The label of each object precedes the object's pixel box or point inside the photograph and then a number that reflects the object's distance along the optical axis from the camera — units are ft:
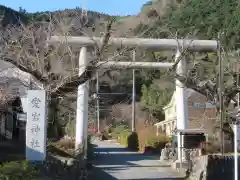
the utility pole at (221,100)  69.41
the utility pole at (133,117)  172.23
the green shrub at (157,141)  127.03
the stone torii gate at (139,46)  78.12
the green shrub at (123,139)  157.79
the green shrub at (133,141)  144.24
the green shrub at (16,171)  37.42
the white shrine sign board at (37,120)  48.65
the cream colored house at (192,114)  113.51
